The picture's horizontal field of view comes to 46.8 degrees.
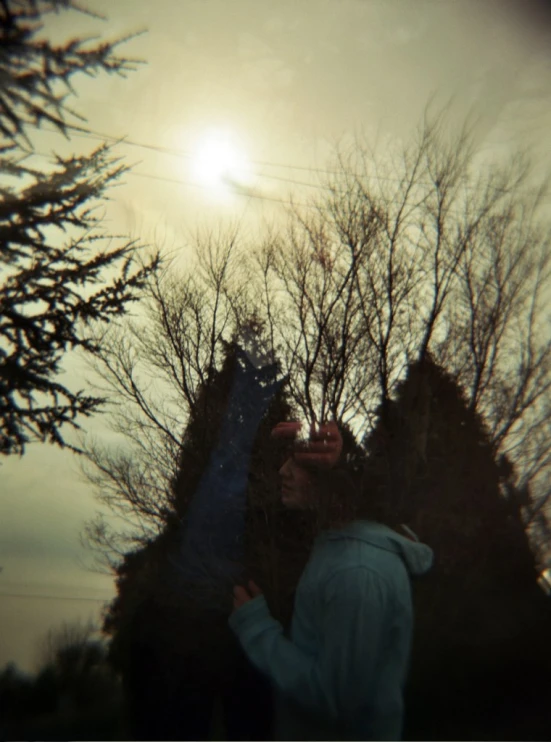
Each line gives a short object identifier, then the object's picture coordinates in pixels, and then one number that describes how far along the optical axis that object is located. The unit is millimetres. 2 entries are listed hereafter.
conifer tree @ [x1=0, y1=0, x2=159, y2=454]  2656
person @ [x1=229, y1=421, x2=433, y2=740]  1627
